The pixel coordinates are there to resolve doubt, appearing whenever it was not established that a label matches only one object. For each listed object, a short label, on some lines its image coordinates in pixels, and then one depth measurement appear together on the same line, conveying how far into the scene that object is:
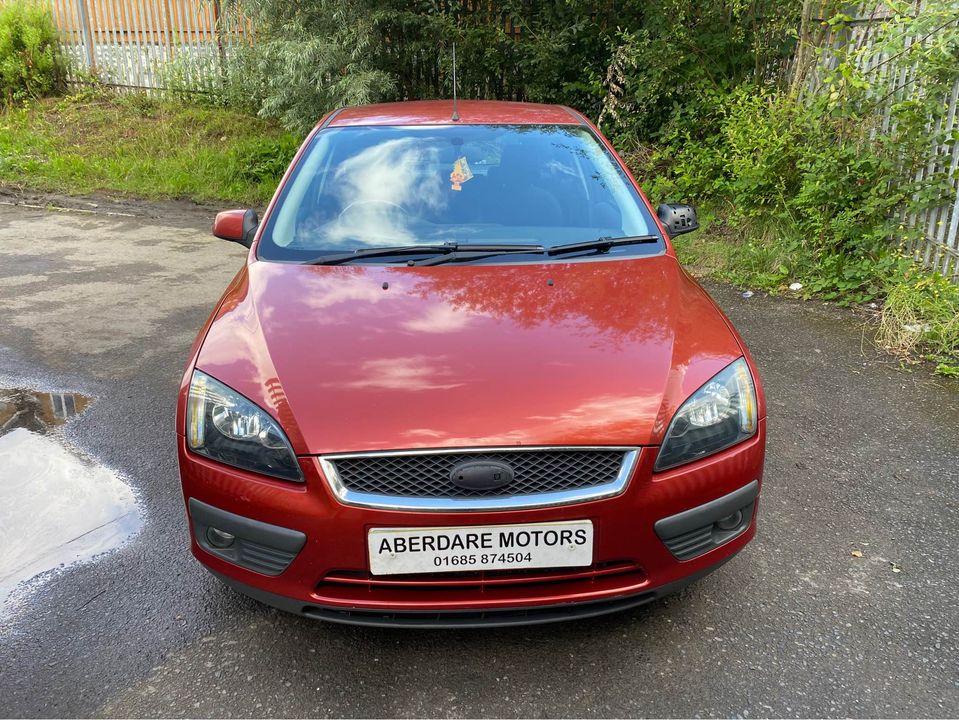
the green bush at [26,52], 11.59
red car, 1.98
